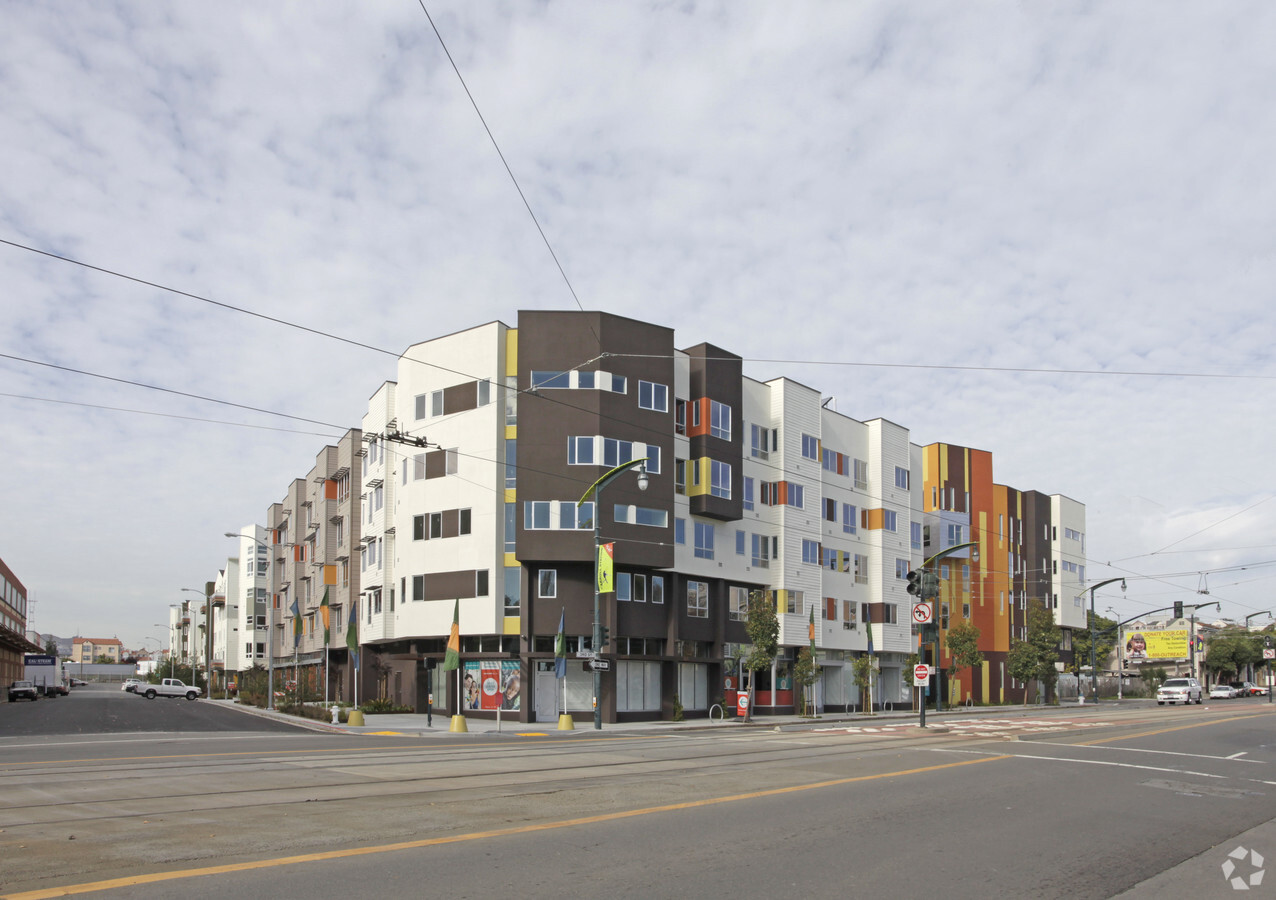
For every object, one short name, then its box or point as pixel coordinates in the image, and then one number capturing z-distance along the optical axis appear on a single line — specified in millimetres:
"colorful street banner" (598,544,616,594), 36938
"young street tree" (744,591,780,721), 46469
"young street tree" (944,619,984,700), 63469
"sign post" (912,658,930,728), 31656
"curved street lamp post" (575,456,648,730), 33375
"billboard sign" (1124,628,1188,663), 119250
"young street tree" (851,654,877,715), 55816
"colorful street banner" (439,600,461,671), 35656
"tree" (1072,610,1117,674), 106250
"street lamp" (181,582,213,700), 97506
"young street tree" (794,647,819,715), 50344
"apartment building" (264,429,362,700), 61219
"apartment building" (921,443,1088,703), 70500
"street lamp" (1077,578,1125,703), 80969
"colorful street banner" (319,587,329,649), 60625
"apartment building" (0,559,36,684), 93219
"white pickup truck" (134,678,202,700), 89375
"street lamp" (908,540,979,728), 29984
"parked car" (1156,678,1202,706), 71375
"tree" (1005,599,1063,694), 70000
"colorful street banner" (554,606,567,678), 40625
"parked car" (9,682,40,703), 77750
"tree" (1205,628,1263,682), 111250
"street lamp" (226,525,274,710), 54631
